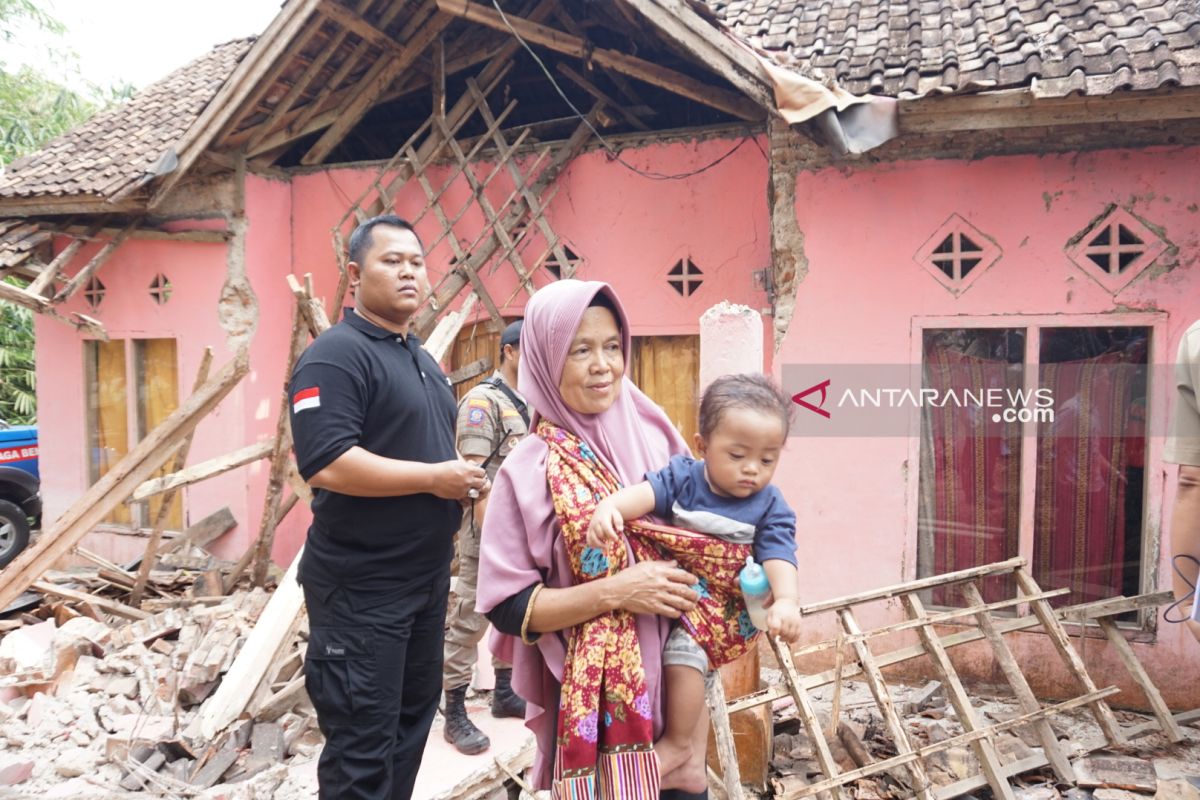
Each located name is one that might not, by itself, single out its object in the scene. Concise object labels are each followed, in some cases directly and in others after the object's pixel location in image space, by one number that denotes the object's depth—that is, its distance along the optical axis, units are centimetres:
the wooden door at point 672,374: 538
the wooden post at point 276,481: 441
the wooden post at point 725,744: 220
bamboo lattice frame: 548
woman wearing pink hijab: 159
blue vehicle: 704
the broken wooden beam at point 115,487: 411
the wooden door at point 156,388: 671
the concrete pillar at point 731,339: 273
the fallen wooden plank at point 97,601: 510
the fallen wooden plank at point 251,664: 354
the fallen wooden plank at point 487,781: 298
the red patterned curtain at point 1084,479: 431
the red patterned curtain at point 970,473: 450
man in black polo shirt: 206
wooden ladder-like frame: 303
